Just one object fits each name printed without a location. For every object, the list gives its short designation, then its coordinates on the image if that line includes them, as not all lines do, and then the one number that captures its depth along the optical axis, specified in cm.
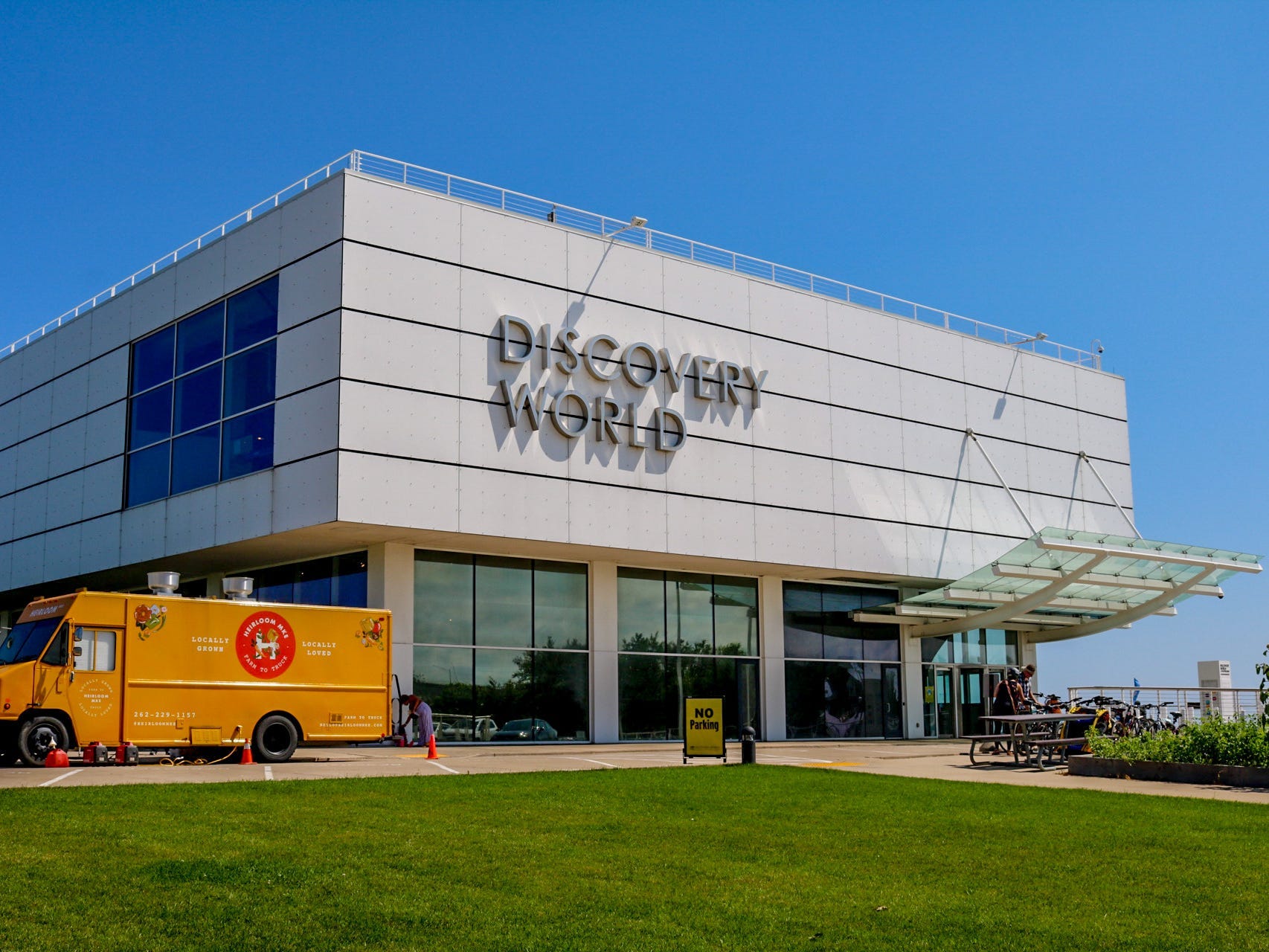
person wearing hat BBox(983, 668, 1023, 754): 2858
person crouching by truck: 2906
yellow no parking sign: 2425
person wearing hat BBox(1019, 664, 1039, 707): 2900
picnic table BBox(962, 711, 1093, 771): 2439
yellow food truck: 2208
